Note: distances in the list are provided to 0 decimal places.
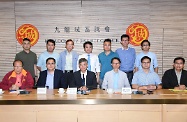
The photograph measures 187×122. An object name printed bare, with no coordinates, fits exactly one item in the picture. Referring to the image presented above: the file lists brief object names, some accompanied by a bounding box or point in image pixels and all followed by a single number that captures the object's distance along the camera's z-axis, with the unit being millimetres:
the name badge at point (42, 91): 3000
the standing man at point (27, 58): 4555
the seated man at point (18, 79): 3555
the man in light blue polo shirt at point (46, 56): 4437
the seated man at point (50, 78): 3646
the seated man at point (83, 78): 3582
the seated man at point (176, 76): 3656
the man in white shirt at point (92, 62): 4285
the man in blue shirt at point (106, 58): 4305
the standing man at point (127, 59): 4512
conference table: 2674
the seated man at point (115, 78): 3619
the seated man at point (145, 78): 3574
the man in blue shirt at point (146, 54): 4281
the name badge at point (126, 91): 2963
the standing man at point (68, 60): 4500
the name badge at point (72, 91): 2986
